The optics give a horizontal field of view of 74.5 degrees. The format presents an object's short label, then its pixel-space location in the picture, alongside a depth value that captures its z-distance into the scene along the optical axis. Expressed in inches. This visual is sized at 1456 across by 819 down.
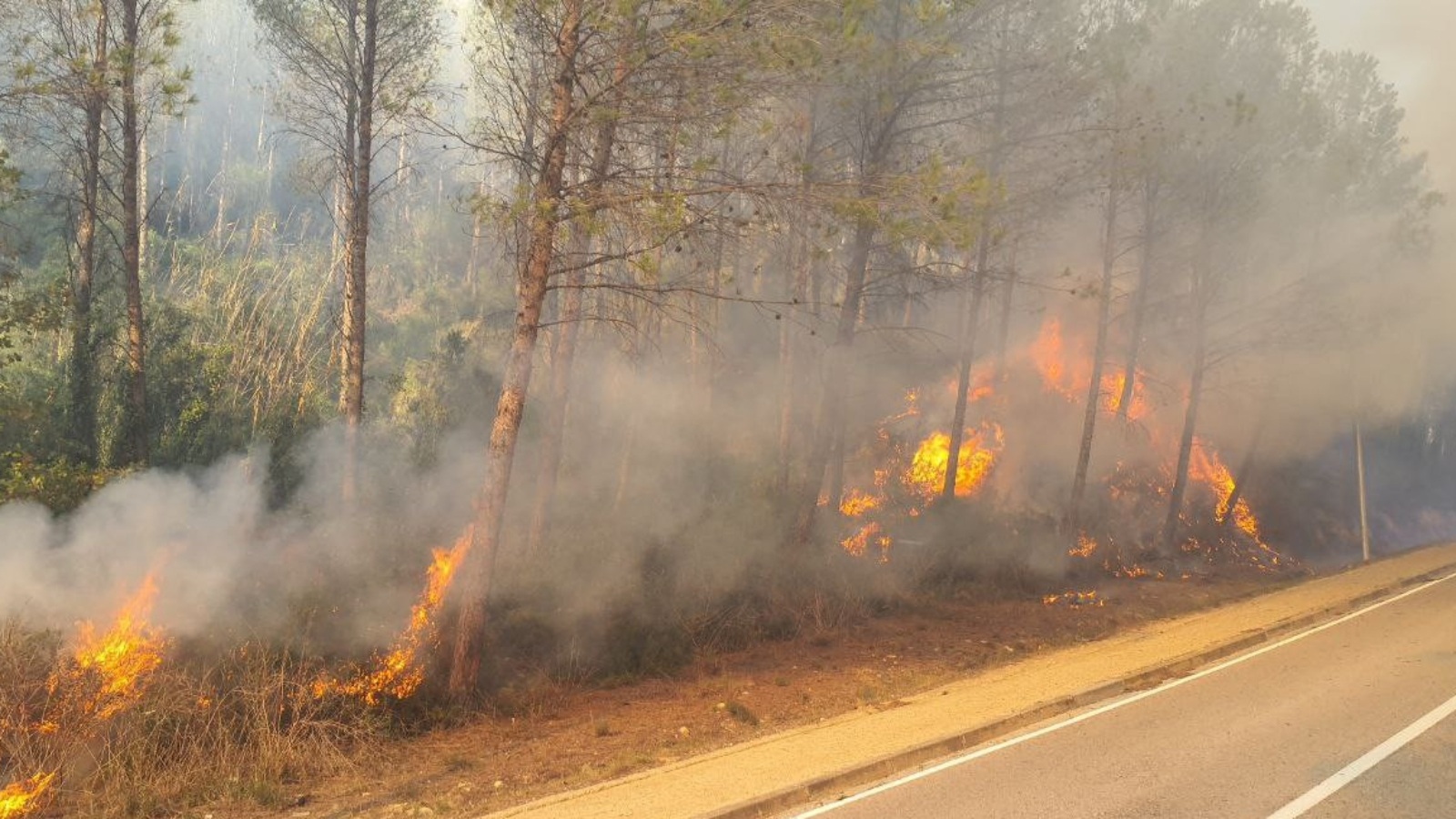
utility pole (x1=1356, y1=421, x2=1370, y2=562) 931.4
